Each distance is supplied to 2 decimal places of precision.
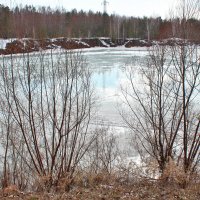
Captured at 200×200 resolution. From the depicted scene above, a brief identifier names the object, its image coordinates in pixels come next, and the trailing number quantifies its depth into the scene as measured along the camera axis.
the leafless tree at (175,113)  8.45
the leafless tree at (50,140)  8.27
